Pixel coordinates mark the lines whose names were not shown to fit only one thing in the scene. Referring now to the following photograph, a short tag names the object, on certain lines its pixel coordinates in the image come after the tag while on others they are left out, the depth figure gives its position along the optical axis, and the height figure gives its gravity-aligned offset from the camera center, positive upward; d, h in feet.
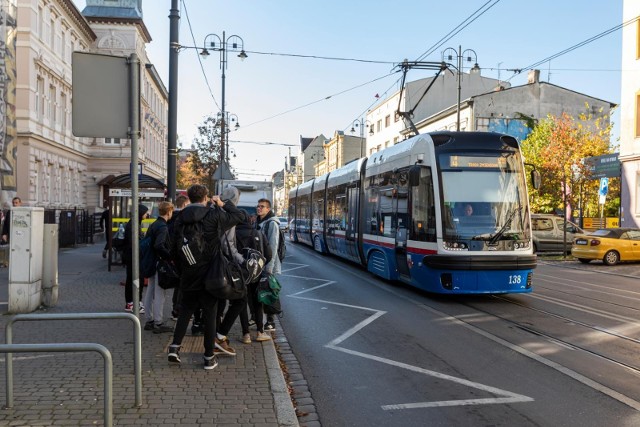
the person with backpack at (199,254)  18.76 -1.22
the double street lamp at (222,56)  78.72 +22.70
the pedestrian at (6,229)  50.49 -1.30
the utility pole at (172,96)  39.55 +7.93
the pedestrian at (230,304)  20.43 -3.29
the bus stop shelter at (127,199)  49.52 +2.04
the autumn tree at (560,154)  107.65 +12.03
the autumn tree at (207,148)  126.11 +14.33
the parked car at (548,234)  85.10 -2.44
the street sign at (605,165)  90.68 +8.18
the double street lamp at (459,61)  87.51 +24.03
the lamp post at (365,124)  195.03 +31.78
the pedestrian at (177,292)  27.73 -3.69
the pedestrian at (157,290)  24.13 -3.21
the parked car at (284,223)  154.40 -2.03
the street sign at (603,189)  80.43 +3.85
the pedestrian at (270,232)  24.19 -0.68
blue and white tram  34.04 +0.04
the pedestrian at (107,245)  56.65 -2.83
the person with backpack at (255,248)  21.98 -1.34
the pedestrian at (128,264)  28.71 -2.43
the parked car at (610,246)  70.23 -3.40
